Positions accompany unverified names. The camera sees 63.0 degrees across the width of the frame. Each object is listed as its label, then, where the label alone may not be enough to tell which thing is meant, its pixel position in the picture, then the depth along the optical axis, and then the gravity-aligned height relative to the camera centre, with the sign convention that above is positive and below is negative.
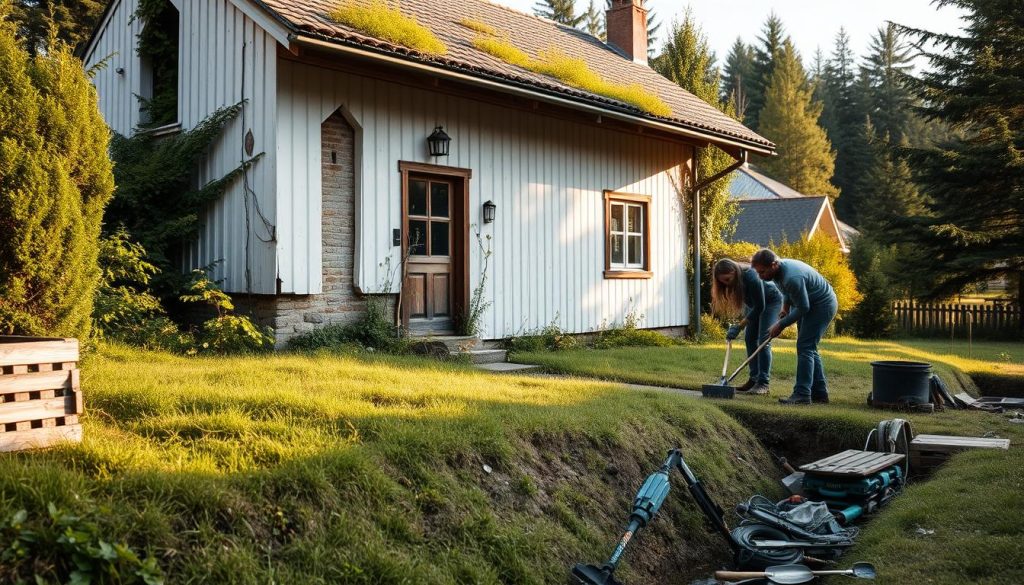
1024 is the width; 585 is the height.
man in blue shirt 9.20 -0.18
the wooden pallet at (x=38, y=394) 4.35 -0.53
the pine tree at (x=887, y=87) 61.34 +15.73
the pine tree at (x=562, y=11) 49.78 +17.01
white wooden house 9.81 +1.76
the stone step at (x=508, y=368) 10.34 -0.92
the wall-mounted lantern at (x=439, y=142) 11.10 +2.05
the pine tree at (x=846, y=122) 57.53 +13.17
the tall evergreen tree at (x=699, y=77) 17.88 +5.08
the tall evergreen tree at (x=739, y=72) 63.48 +17.86
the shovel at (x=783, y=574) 5.20 -1.76
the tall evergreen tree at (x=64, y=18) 20.95 +7.27
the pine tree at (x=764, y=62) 60.72 +17.26
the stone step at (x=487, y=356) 11.10 -0.83
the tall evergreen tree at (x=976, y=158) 20.89 +3.50
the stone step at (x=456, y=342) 10.62 -0.62
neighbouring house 33.97 +3.23
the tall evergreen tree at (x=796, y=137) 52.62 +10.05
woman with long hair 9.82 -0.09
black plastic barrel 9.04 -0.95
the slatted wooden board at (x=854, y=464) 6.49 -1.38
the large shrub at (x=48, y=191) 5.84 +0.77
